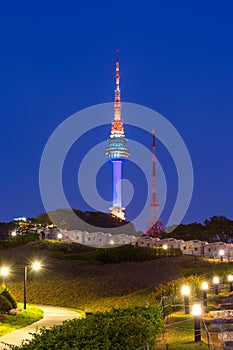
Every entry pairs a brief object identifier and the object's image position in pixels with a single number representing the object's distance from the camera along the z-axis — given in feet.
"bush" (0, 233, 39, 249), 137.73
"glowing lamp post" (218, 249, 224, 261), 123.79
